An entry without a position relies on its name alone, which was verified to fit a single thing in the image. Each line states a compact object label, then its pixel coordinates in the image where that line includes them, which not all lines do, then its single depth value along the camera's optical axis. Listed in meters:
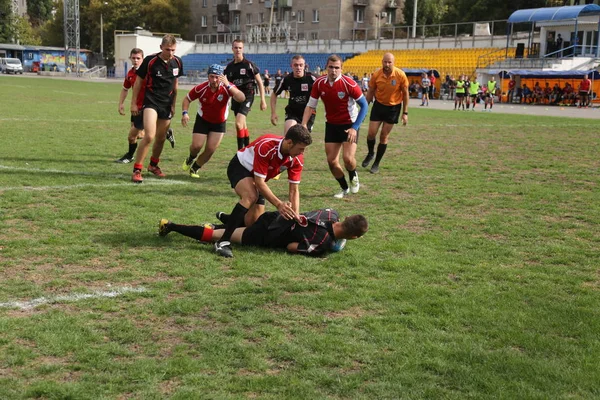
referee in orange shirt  12.08
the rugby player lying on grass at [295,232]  6.50
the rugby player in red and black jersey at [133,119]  12.07
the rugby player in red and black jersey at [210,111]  10.33
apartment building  73.25
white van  76.50
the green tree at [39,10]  132.62
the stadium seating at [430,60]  49.68
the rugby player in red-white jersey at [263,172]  6.27
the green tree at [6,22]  93.88
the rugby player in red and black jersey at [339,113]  9.88
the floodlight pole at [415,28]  56.64
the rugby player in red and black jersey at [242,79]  12.09
